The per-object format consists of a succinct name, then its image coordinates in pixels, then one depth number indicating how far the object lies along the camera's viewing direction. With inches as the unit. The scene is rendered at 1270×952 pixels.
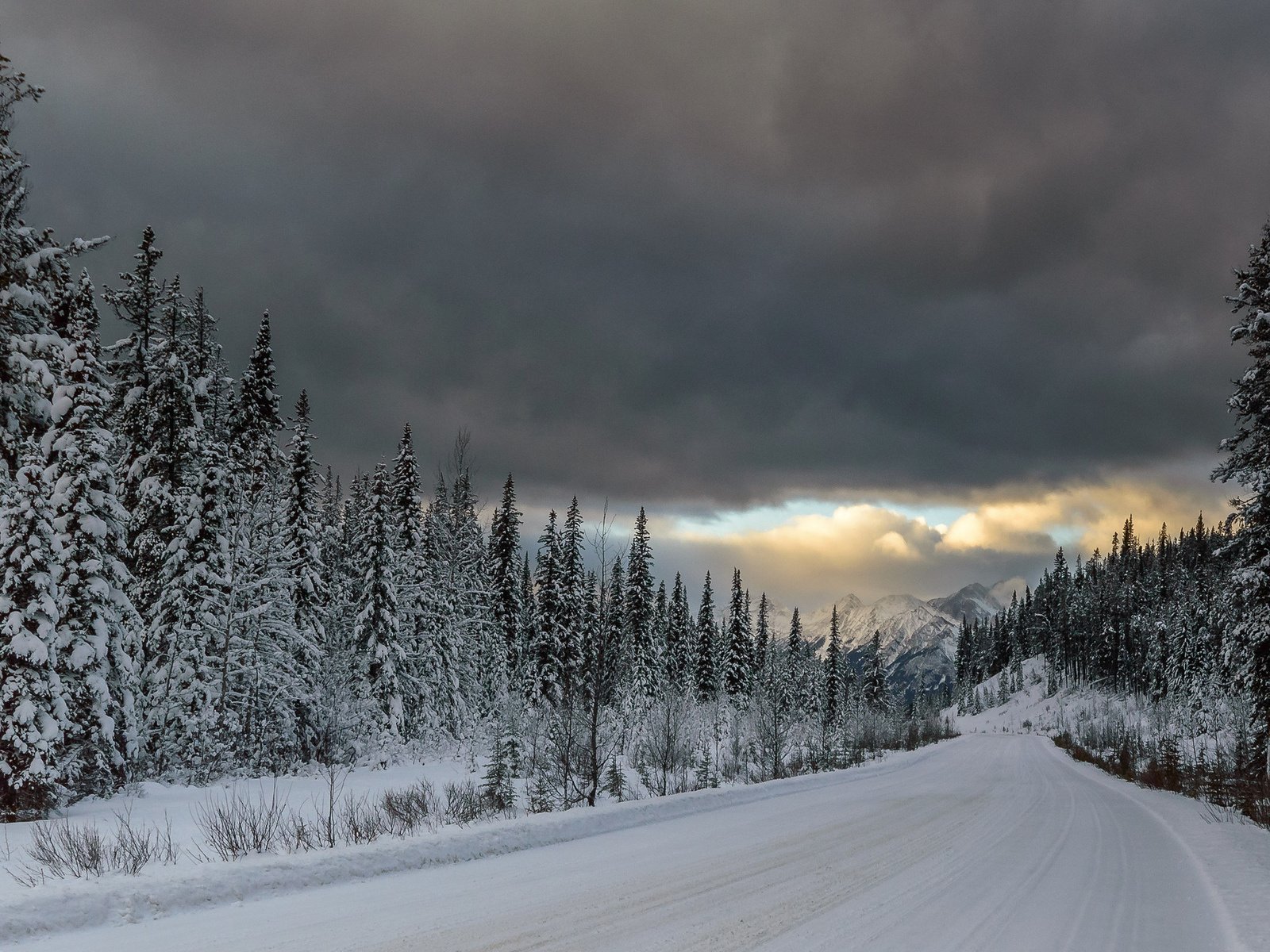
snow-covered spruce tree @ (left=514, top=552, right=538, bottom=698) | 1782.7
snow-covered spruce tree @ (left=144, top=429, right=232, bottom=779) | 987.3
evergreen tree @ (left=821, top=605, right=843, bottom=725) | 3099.2
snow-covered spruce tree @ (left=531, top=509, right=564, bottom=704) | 1764.3
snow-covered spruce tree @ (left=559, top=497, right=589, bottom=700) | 1717.5
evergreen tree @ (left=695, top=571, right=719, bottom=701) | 2472.9
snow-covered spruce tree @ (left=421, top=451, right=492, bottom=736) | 1615.4
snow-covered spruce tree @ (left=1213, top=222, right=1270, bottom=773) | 887.7
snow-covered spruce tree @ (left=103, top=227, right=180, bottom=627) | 1010.7
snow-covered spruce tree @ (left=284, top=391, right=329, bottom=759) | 1273.4
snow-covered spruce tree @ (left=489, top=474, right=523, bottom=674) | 1945.1
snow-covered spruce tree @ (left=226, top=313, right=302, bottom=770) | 1112.8
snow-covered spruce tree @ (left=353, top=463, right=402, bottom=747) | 1365.7
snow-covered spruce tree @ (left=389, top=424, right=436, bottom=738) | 1515.7
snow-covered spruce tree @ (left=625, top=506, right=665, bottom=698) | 2217.0
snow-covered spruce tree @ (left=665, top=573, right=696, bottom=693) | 2377.7
